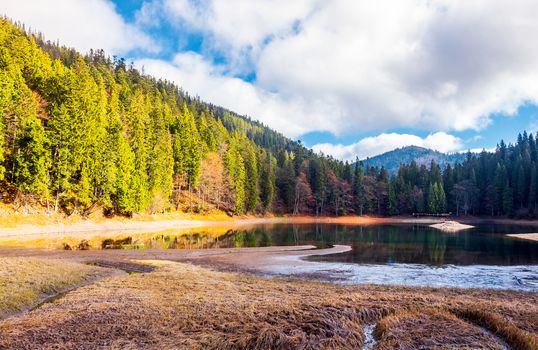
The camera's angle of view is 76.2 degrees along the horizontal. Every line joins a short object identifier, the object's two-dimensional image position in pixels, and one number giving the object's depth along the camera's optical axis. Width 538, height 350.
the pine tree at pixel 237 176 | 92.94
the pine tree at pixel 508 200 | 111.44
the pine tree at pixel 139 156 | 59.69
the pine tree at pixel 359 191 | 123.44
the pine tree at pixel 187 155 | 80.69
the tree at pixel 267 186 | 108.50
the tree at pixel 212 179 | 86.56
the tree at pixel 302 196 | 118.56
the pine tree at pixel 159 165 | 65.88
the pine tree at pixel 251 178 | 99.75
